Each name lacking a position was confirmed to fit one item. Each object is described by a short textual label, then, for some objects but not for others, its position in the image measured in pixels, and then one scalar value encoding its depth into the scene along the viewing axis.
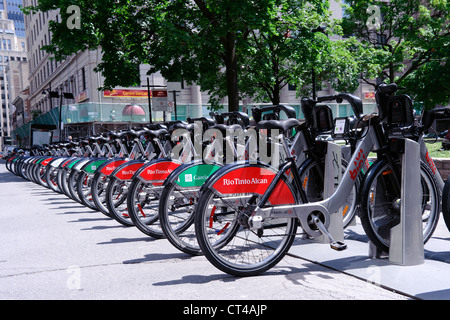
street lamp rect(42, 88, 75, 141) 29.06
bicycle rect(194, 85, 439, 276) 3.83
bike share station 3.50
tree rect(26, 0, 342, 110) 14.59
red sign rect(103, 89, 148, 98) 37.78
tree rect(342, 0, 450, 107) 25.45
